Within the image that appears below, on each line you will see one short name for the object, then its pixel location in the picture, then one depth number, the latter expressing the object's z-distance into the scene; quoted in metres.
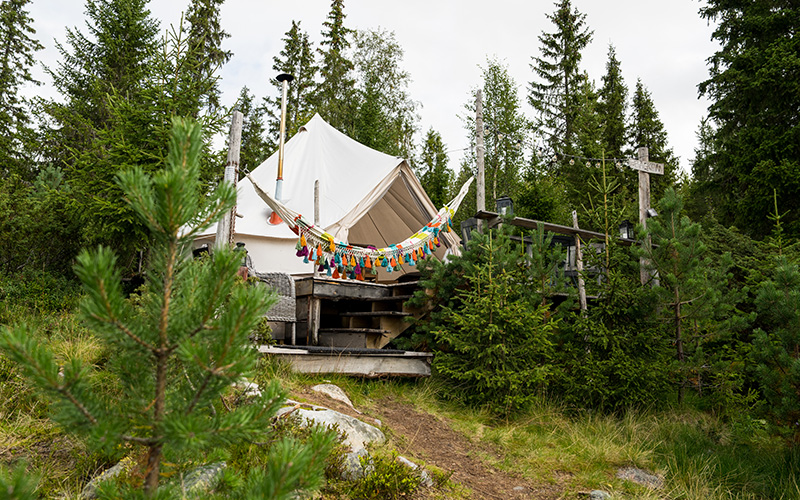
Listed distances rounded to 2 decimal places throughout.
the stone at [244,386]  3.30
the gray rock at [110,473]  2.37
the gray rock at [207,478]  1.60
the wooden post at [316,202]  6.98
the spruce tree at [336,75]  16.99
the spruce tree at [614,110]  17.42
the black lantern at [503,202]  7.53
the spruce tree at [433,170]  13.00
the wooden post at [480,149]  8.92
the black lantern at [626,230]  8.41
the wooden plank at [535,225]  5.85
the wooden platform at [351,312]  5.71
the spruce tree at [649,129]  18.31
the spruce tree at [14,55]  13.59
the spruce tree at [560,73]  18.34
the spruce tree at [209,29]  15.58
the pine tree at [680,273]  4.96
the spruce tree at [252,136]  16.83
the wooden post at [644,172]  6.55
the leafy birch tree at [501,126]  16.62
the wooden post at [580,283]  5.55
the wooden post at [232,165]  4.56
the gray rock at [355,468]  2.79
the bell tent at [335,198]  7.79
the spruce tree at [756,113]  9.41
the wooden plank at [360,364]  4.54
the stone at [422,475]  3.00
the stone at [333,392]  4.12
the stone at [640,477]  3.60
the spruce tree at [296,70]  17.50
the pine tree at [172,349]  1.07
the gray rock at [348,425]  3.23
